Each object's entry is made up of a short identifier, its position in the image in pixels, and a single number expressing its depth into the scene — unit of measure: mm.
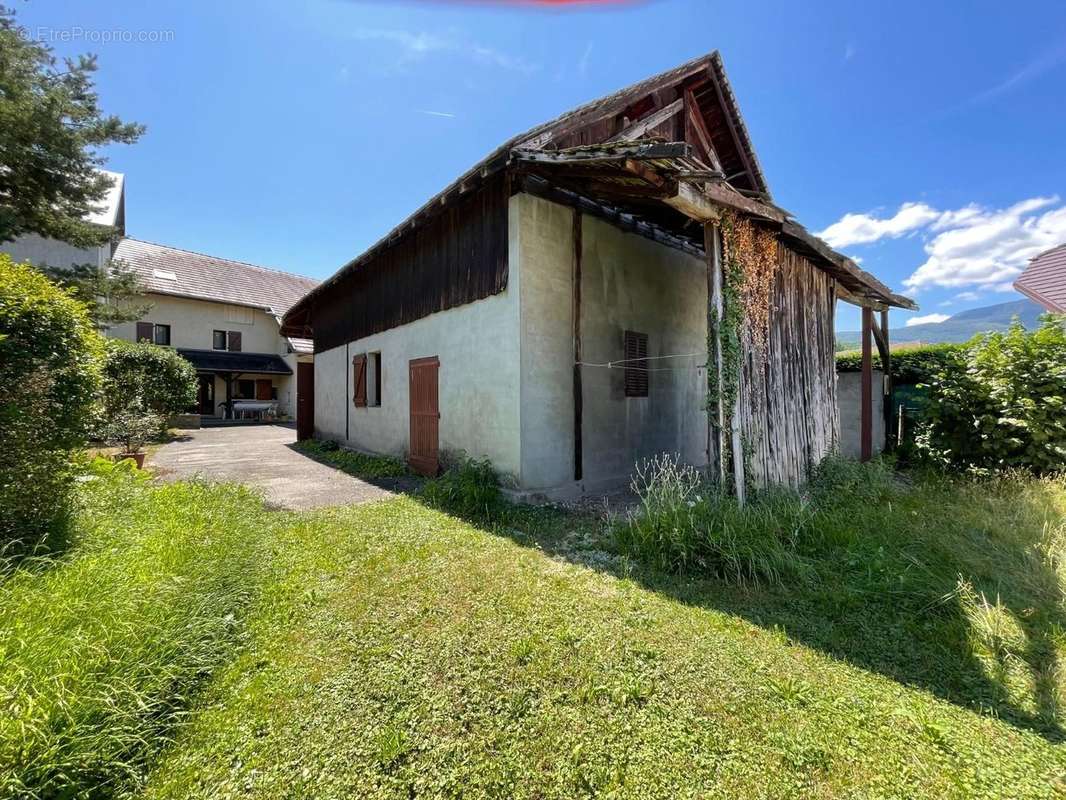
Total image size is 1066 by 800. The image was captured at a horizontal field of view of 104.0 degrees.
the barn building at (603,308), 4941
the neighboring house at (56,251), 12945
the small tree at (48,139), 8922
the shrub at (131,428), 7980
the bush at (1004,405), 5926
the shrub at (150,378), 11984
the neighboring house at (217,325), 19891
